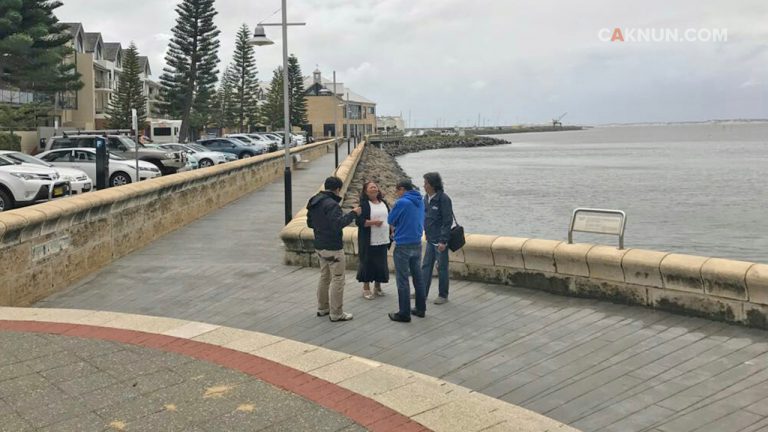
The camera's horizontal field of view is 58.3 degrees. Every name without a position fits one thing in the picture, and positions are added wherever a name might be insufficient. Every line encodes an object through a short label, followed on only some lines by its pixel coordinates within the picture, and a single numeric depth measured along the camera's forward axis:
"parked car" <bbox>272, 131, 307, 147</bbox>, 60.72
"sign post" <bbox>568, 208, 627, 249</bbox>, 7.78
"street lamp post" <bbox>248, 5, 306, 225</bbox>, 14.24
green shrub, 37.31
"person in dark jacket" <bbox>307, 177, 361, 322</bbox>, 7.01
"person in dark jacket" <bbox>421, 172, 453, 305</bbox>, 7.62
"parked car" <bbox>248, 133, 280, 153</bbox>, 49.35
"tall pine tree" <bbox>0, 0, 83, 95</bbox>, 40.53
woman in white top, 7.41
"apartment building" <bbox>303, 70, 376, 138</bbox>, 118.62
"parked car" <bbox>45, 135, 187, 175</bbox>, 24.30
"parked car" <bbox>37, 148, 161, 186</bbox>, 21.12
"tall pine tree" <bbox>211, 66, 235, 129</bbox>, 94.69
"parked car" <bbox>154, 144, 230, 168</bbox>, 31.51
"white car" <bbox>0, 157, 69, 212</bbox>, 14.95
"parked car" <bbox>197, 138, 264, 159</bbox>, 41.00
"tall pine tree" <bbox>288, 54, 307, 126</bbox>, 101.00
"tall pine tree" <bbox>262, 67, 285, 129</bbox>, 101.12
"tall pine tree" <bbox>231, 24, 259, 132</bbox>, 92.50
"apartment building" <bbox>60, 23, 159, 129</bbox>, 62.44
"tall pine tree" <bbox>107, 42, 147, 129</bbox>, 67.25
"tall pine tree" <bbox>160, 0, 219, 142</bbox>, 62.94
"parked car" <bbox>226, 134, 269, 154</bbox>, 45.30
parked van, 60.21
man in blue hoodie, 7.21
